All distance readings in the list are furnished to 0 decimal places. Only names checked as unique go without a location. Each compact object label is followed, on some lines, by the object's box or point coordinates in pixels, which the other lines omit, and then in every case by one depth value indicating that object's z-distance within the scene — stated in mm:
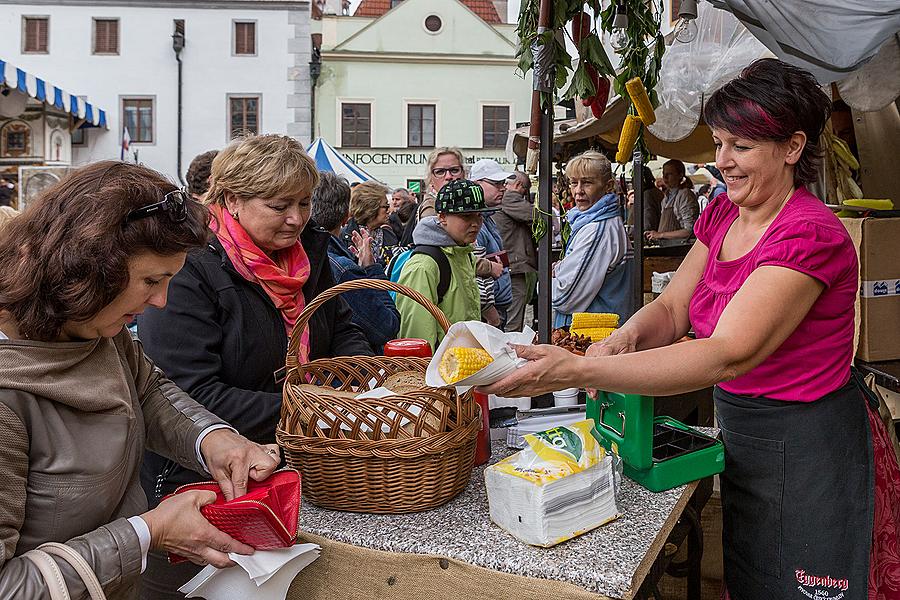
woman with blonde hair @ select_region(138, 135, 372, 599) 1951
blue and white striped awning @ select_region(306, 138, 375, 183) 11711
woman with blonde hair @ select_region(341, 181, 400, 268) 5738
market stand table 1408
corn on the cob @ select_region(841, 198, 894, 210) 3652
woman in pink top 1675
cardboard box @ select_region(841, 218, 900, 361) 3555
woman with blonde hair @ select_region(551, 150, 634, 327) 4719
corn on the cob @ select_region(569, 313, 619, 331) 2999
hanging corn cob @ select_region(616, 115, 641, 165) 3205
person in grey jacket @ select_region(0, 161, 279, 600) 1213
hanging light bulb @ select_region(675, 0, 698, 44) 3066
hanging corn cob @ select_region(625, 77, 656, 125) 2707
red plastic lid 2041
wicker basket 1557
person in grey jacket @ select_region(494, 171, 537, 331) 6574
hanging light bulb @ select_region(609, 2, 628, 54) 2621
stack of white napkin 1473
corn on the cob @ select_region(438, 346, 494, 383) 1463
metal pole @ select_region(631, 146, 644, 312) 5094
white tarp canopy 2834
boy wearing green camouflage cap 3428
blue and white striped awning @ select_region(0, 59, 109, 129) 12812
